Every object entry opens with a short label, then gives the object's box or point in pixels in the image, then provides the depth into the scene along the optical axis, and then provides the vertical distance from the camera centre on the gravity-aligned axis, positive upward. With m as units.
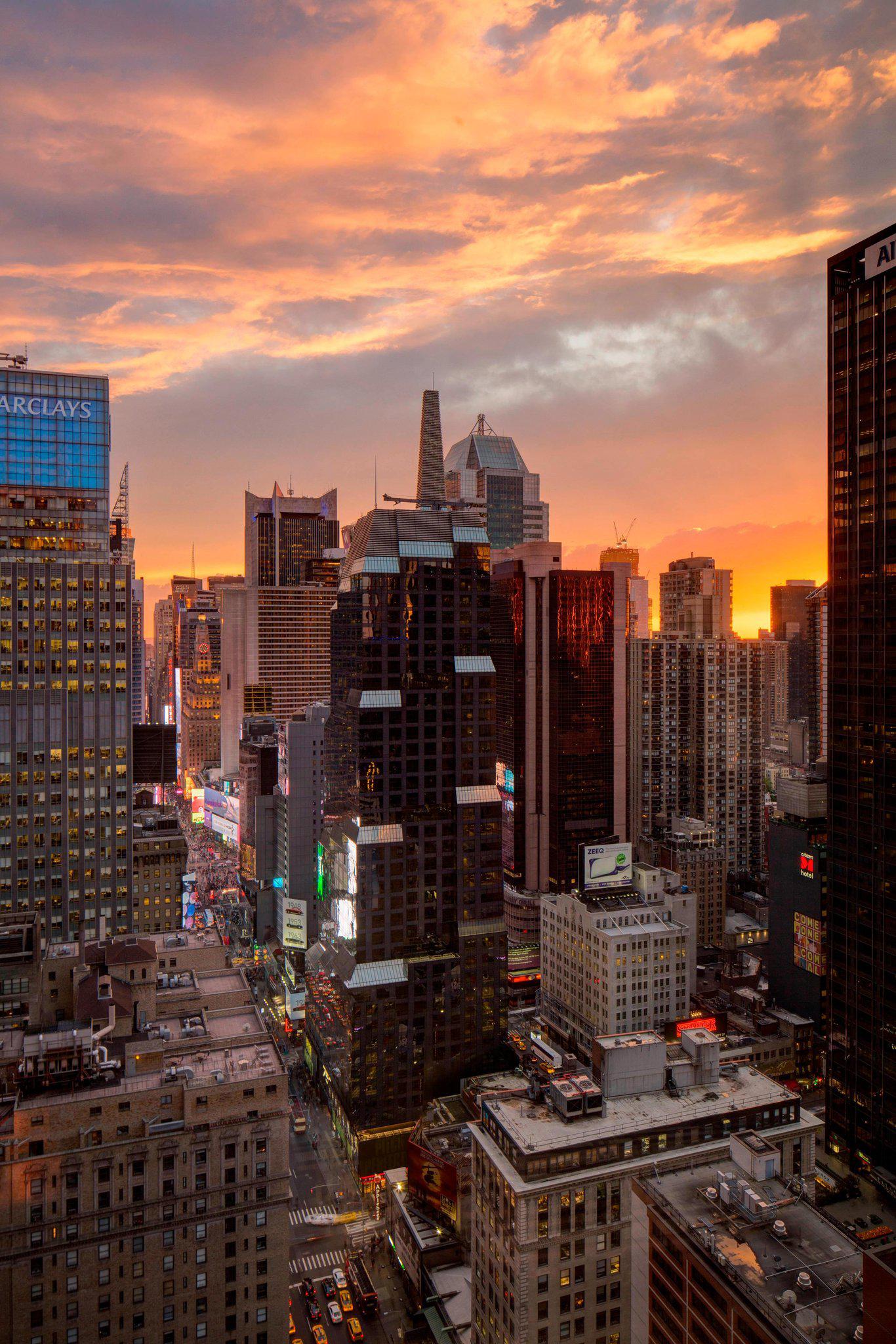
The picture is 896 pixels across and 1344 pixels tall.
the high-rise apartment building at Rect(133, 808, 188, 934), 185.38 -43.99
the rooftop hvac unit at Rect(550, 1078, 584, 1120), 77.94 -38.67
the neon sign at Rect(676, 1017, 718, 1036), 132.38 -54.28
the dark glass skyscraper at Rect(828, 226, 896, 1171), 116.25 -3.97
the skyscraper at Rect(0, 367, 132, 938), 133.12 +1.58
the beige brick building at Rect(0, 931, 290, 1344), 67.81 -42.00
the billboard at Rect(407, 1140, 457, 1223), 102.00 -60.84
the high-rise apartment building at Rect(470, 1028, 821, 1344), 72.38 -43.00
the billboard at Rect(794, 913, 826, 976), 166.88 -53.03
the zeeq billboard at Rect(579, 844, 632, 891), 159.50 -35.54
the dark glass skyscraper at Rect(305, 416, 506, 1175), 136.75 -25.99
